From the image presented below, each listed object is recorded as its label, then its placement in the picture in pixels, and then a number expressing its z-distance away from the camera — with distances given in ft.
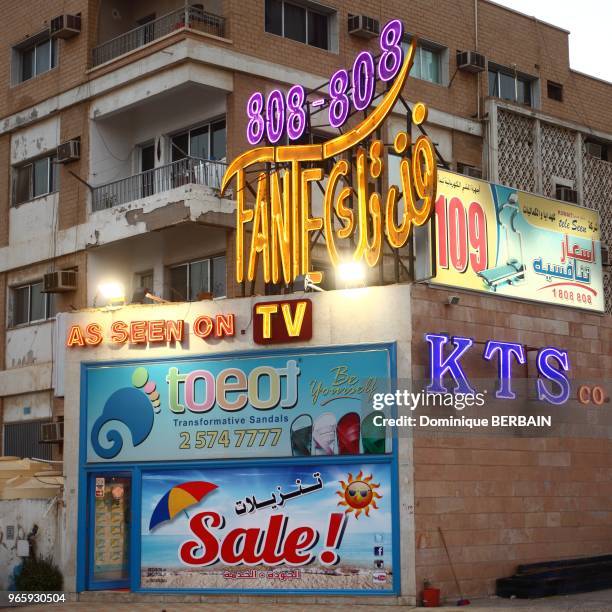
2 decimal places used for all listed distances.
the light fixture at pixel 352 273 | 71.31
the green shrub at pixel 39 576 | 75.87
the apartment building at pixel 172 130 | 95.30
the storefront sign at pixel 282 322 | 70.90
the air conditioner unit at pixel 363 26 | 104.27
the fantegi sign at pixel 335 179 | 71.72
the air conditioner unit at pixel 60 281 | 100.83
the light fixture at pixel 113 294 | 78.54
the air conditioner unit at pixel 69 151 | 102.99
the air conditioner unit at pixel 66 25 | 105.40
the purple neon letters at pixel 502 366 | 69.36
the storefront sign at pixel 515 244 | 73.77
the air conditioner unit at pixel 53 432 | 96.90
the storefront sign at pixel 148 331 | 73.46
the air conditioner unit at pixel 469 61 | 112.47
